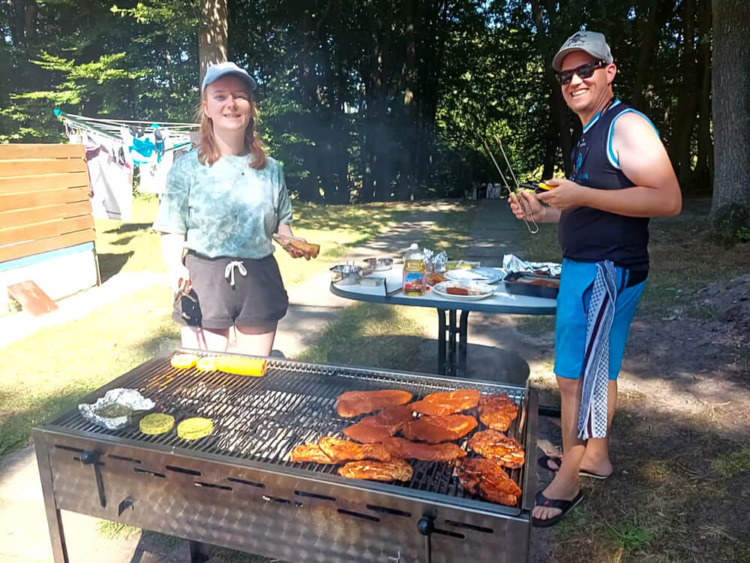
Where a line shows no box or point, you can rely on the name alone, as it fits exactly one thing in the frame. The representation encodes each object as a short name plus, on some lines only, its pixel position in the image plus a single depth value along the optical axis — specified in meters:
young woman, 2.61
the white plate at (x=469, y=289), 3.03
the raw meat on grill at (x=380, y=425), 1.91
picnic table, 2.92
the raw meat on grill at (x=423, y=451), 1.80
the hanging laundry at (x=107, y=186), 8.59
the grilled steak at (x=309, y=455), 1.77
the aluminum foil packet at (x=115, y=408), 1.97
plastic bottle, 3.21
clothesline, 8.59
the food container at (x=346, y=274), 3.47
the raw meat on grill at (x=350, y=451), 1.78
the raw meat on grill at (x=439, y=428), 1.90
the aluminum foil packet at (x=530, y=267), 3.38
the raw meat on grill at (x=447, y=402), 2.08
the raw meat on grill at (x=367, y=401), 2.09
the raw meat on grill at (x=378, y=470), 1.66
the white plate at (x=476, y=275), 3.45
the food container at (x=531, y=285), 3.06
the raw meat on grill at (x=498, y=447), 1.74
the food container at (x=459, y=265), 3.85
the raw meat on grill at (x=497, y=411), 1.97
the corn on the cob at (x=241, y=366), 2.41
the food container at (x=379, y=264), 3.83
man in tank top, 2.09
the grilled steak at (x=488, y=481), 1.53
